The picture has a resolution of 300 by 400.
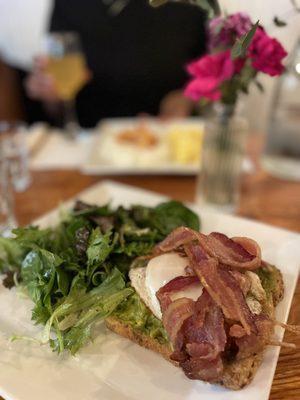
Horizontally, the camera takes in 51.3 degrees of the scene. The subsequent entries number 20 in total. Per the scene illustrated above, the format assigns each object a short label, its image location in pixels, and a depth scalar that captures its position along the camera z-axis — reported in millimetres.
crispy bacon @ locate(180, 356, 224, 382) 208
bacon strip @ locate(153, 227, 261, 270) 250
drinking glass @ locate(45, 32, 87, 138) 607
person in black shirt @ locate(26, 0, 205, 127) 864
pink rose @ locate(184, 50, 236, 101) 329
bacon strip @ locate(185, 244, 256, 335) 217
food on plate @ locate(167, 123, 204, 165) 533
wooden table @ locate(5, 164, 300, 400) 437
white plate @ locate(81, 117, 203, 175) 524
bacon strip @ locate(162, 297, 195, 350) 219
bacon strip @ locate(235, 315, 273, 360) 213
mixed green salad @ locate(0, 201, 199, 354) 256
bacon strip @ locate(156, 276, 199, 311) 233
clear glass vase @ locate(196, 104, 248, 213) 398
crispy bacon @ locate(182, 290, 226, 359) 211
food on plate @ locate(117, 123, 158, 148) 562
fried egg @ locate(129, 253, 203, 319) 239
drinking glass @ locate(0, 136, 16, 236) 408
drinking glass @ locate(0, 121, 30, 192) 472
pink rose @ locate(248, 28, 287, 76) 296
